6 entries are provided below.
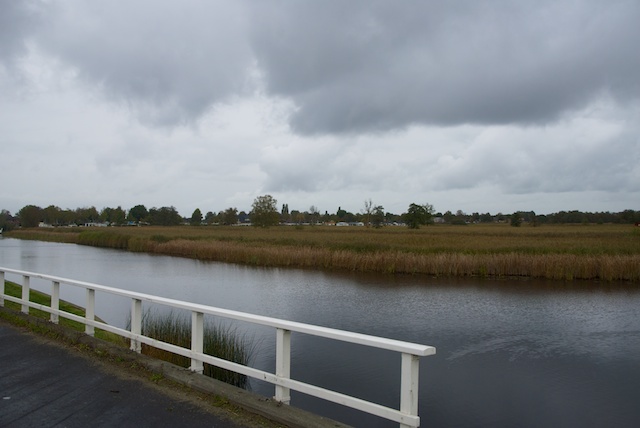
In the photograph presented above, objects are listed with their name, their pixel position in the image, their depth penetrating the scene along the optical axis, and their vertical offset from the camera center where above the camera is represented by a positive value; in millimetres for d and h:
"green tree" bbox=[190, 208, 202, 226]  134088 +1977
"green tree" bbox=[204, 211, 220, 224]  134612 +1504
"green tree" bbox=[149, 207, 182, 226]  117125 +1318
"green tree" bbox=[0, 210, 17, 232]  98000 -926
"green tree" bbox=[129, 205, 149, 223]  153600 +2929
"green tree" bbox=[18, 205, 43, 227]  97312 +755
